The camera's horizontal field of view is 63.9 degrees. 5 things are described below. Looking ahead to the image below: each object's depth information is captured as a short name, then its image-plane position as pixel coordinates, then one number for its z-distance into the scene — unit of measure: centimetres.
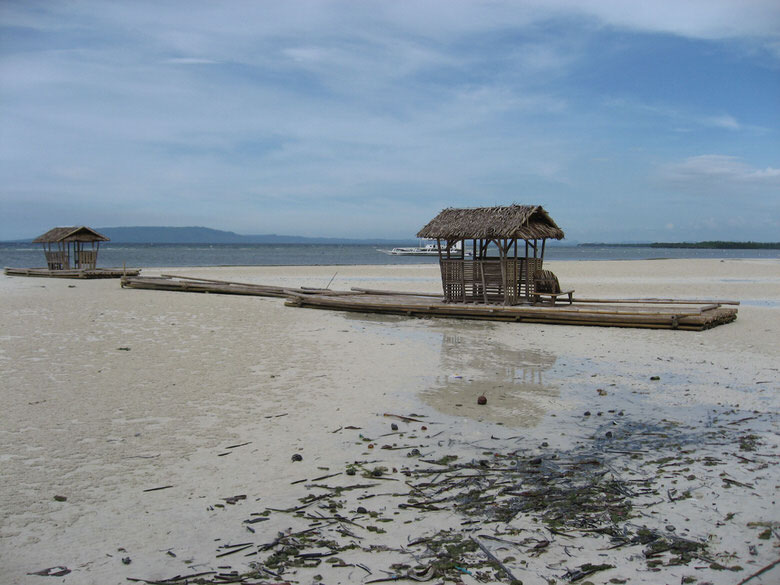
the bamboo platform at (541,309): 1409
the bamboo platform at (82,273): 3064
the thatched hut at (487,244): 1565
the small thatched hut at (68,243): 3180
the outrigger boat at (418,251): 7756
